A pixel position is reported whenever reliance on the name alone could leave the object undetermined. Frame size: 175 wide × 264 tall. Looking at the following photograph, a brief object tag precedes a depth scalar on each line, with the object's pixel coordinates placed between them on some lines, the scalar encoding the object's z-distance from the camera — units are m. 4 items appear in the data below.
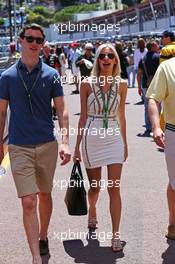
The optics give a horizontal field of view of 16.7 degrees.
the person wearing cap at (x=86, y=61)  14.70
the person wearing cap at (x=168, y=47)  6.01
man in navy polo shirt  4.47
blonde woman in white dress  5.09
